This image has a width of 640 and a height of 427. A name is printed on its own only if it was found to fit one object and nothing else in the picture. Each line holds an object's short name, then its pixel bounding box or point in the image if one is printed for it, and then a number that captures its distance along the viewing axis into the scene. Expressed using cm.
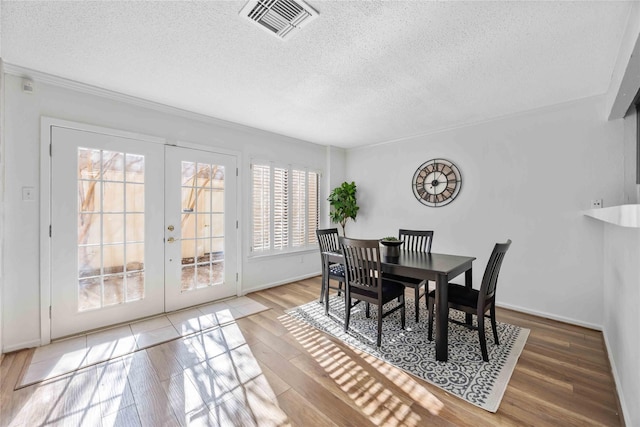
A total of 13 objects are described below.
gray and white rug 197
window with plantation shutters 424
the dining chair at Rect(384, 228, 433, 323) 352
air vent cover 165
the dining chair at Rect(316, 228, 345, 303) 328
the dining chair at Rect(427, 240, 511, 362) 221
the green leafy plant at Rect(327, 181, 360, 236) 501
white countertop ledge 110
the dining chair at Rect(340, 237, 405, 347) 252
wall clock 396
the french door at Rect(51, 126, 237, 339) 265
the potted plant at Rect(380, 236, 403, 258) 312
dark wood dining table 226
